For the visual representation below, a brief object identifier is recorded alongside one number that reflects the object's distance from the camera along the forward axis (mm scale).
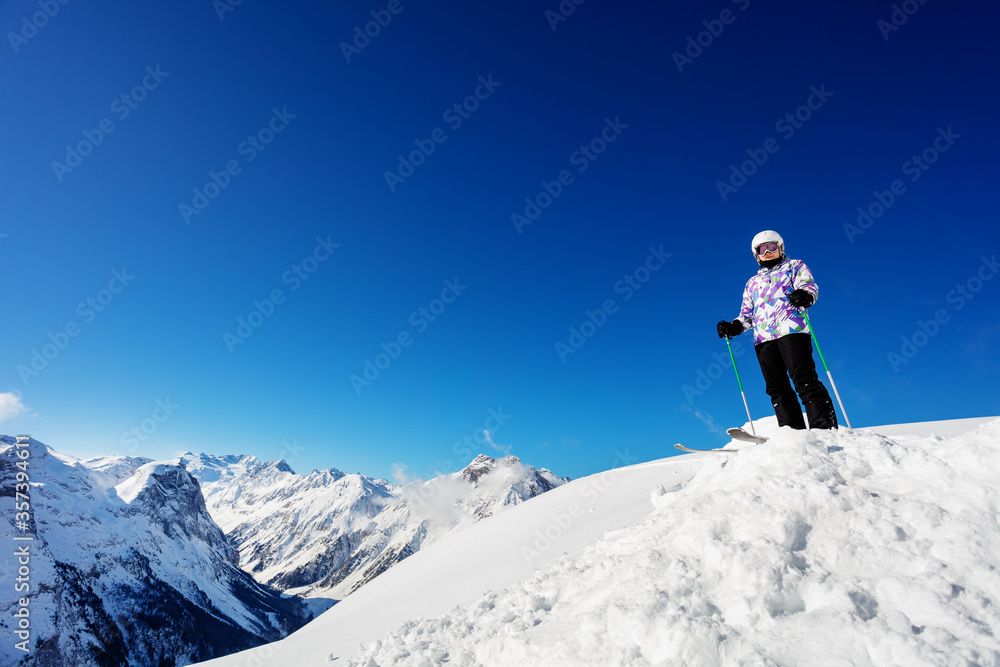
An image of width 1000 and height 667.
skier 5840
